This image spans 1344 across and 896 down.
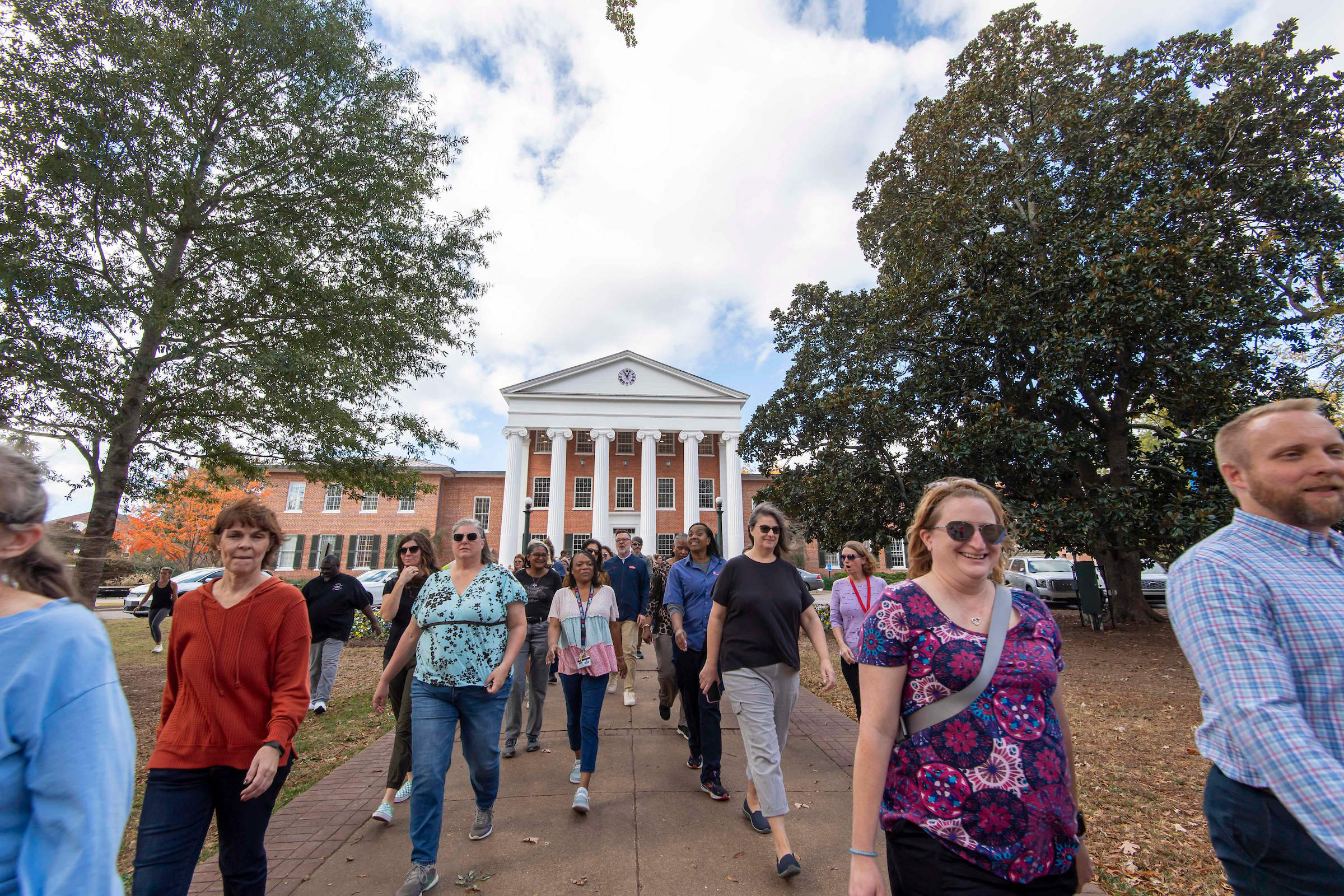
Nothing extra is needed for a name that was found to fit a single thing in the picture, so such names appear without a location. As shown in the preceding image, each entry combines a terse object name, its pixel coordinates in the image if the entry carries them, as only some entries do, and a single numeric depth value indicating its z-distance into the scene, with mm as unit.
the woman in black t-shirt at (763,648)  3689
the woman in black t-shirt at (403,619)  4340
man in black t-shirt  7273
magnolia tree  11258
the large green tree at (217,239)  7082
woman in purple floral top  1708
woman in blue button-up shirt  4715
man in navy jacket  7488
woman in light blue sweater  1150
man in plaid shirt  1435
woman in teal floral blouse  3381
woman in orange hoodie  2420
